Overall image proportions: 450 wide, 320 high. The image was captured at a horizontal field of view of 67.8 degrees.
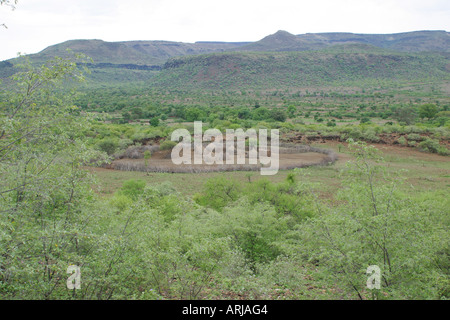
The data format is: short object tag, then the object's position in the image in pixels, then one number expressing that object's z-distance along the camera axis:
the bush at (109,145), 37.12
